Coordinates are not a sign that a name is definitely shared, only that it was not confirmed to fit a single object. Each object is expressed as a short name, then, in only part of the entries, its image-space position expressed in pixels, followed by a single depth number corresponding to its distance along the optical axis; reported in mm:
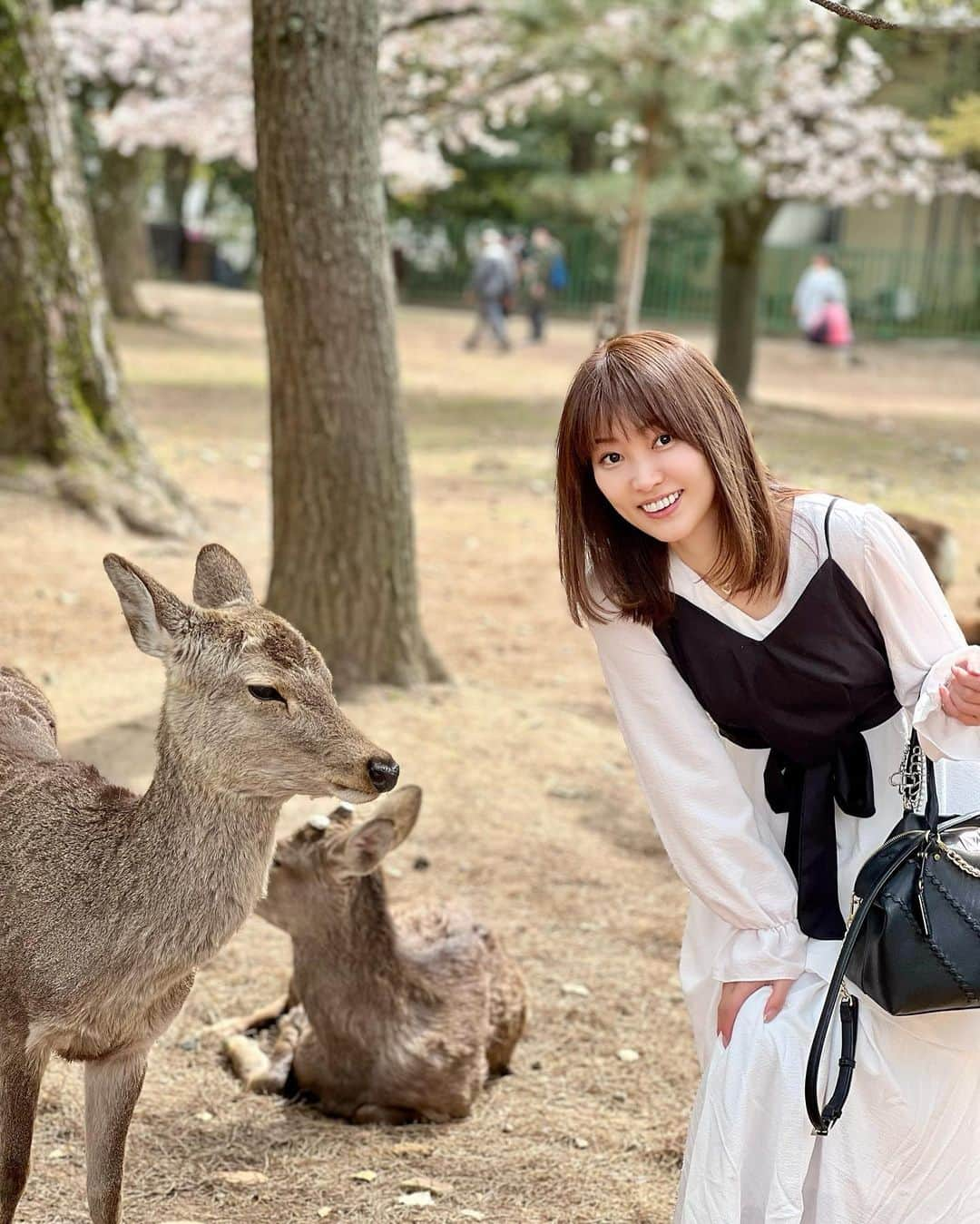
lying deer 3873
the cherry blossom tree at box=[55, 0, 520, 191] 17422
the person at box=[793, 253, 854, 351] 26375
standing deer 2812
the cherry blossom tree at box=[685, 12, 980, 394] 16281
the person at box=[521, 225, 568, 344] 25594
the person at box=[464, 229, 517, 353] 23609
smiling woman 2701
